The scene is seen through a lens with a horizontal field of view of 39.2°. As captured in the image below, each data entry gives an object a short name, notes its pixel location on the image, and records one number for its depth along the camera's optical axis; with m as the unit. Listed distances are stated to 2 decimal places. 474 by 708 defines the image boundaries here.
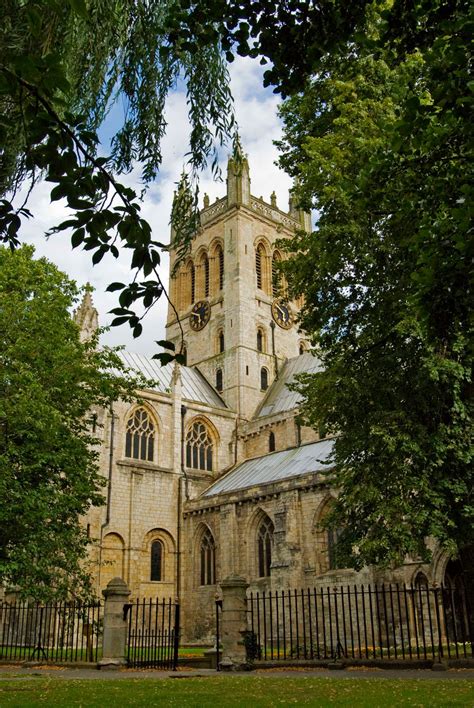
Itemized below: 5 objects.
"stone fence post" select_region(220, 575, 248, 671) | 14.65
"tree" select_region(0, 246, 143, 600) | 15.69
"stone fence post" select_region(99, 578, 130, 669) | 15.40
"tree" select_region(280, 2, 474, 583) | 12.55
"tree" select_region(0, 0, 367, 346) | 5.86
